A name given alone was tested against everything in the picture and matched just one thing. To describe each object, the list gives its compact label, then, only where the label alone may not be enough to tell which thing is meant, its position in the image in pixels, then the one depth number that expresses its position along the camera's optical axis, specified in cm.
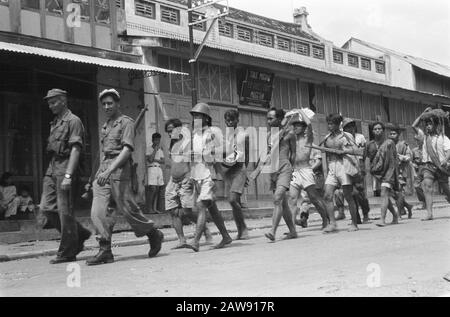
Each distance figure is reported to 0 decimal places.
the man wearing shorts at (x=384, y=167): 1060
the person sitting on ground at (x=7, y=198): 1230
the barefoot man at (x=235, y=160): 884
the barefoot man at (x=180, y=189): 848
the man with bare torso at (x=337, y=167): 985
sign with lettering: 1888
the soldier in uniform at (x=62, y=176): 710
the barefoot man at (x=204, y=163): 814
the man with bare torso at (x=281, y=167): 866
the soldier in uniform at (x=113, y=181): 696
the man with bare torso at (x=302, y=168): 955
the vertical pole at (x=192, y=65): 1511
